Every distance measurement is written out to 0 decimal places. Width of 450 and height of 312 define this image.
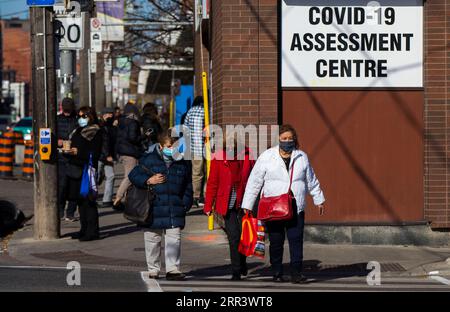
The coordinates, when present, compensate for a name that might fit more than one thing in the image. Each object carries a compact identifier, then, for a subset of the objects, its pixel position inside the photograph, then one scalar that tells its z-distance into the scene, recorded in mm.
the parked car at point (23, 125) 43638
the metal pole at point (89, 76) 26931
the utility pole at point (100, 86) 36781
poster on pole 29078
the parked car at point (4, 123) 48106
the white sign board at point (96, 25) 27219
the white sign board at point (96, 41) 27125
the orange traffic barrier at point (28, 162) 26438
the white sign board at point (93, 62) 30756
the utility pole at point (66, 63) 19305
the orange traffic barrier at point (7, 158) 27219
